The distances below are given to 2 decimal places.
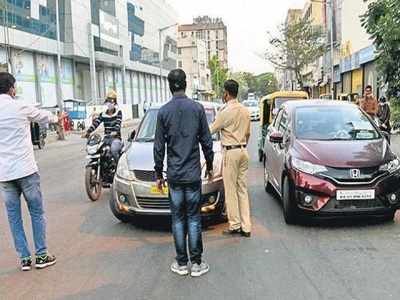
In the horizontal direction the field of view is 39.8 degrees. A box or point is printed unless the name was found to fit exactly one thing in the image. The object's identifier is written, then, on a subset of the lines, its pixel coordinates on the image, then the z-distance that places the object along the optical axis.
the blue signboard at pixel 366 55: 32.46
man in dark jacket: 5.38
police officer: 6.83
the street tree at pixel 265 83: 150.38
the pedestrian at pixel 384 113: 16.16
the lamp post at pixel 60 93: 39.04
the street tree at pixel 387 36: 9.51
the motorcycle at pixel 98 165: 9.66
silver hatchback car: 7.12
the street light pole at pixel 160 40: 73.56
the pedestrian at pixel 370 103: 15.21
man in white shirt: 5.57
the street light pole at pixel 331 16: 44.02
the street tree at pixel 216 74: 116.53
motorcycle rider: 10.03
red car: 6.96
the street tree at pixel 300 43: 54.34
